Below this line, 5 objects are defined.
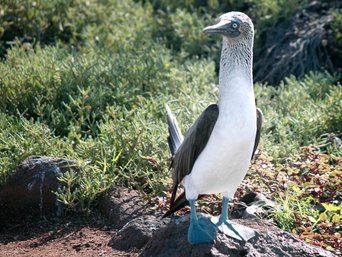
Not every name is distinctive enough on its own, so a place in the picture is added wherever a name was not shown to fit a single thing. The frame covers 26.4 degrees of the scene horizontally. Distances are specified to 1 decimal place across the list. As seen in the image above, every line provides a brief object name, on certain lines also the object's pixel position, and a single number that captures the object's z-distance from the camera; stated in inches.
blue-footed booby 165.3
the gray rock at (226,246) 166.2
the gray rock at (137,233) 187.0
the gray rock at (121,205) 205.5
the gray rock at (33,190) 215.2
